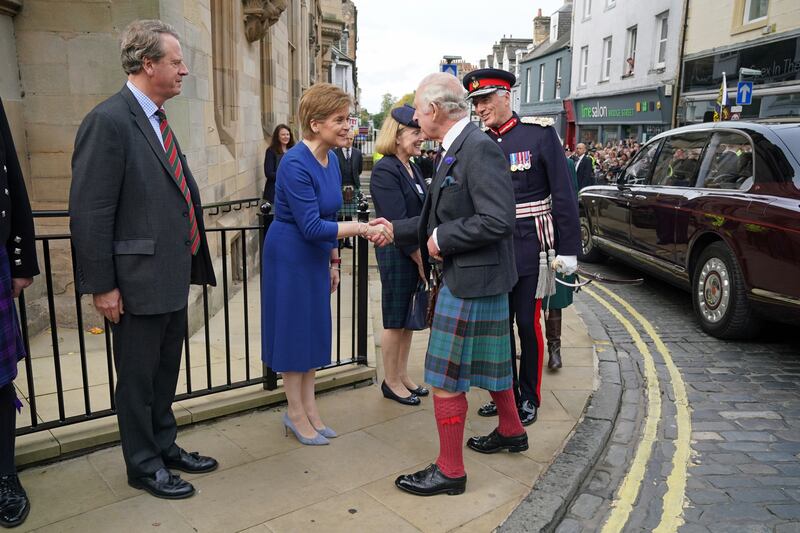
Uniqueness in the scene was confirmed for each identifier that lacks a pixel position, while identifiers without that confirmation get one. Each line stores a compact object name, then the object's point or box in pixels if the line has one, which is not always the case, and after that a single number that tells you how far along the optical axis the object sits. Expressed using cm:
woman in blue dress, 346
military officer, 401
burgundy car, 527
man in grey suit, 275
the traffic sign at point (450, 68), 1301
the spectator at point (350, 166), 1132
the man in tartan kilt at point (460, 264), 298
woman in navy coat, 414
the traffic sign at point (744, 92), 1416
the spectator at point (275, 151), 978
